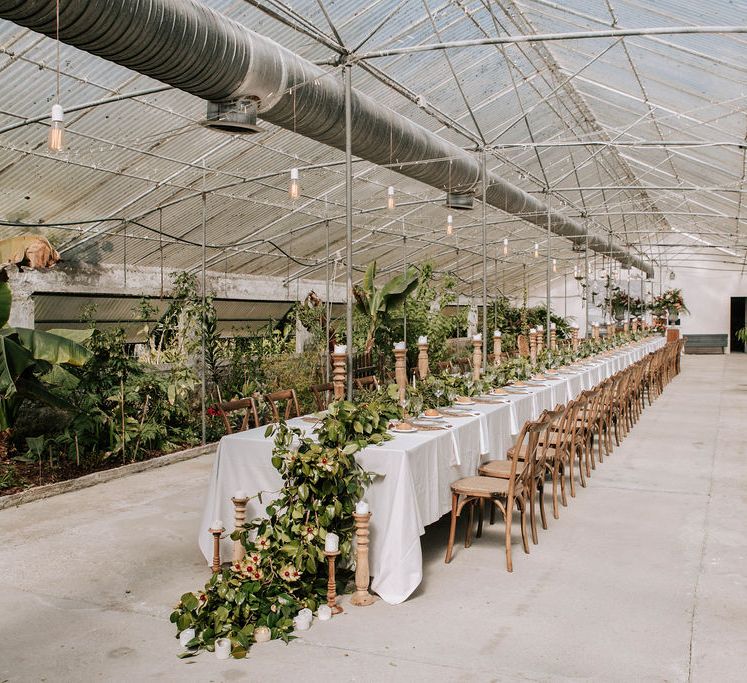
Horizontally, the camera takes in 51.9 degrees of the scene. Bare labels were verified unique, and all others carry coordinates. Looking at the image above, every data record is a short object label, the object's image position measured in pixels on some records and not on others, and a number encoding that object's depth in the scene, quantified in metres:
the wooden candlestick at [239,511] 3.83
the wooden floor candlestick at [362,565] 3.59
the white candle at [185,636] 3.13
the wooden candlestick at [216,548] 3.72
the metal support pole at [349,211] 5.01
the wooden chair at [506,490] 4.22
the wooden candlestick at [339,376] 4.48
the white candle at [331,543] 3.44
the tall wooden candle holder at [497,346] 8.62
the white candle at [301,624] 3.29
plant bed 5.69
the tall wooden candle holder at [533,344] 9.50
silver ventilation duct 3.71
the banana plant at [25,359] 5.21
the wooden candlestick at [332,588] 3.48
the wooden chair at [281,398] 6.01
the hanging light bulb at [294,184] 6.62
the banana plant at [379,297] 9.35
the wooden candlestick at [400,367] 5.18
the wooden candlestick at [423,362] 5.84
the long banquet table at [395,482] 3.68
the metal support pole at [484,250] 8.13
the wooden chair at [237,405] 5.69
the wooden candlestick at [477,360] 7.24
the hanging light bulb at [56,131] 3.97
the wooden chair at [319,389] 6.82
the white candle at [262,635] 3.19
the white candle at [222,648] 3.05
